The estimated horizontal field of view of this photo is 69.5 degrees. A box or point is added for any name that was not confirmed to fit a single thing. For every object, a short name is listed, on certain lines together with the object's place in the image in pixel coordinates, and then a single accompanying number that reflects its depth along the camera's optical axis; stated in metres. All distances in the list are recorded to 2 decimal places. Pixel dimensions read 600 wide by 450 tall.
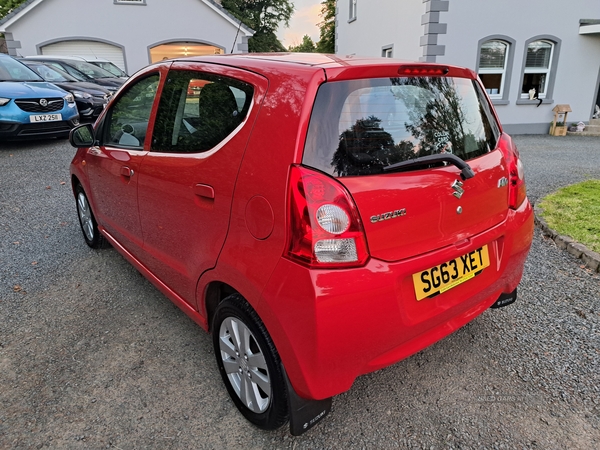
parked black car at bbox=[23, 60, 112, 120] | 10.49
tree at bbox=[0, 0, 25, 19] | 34.75
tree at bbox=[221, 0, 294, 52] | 38.07
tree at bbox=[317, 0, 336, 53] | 34.31
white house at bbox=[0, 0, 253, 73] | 17.64
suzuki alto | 1.66
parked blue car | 8.18
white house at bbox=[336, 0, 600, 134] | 11.58
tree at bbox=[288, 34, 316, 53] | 56.06
